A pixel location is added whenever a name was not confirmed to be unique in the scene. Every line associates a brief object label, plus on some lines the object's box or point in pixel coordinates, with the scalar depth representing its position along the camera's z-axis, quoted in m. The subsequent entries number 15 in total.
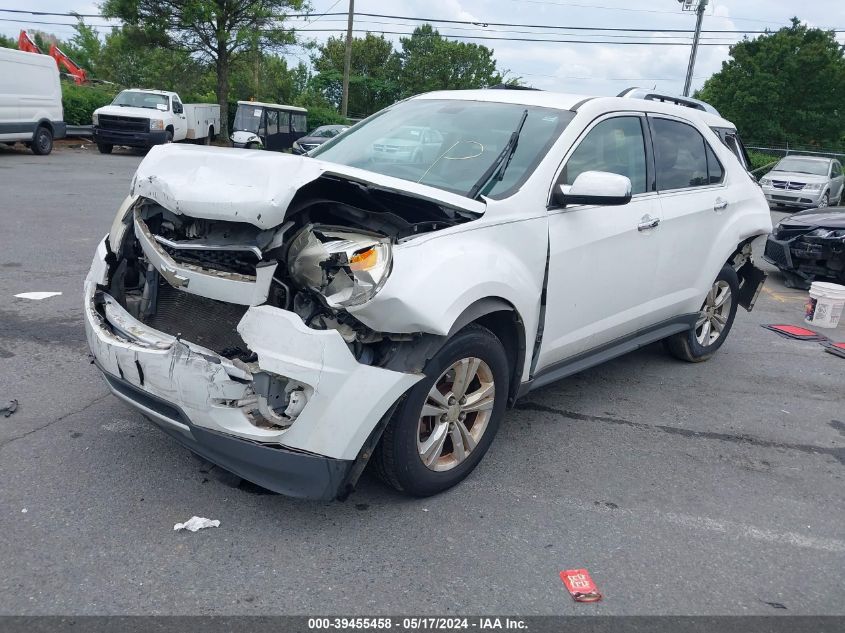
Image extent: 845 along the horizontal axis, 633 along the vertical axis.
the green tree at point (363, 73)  66.25
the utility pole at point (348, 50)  35.09
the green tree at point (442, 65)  72.81
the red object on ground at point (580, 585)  2.78
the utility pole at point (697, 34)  29.46
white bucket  7.13
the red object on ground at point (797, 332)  6.86
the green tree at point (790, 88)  42.62
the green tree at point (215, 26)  31.05
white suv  2.83
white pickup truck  22.70
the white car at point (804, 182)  19.78
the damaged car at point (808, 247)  8.70
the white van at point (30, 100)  17.25
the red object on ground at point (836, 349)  6.36
